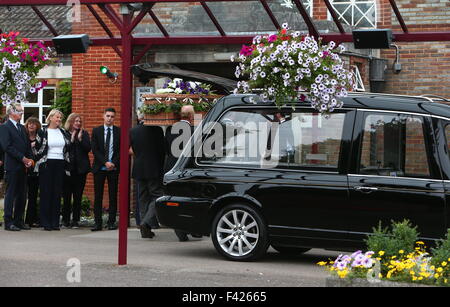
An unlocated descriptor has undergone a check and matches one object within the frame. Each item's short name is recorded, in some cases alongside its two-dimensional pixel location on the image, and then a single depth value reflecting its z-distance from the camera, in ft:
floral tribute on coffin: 46.55
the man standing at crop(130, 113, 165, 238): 49.19
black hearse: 36.45
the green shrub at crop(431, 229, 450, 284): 27.28
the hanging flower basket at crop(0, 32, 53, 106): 40.63
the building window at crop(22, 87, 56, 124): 73.92
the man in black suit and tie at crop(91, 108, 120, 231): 52.75
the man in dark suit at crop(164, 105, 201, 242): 46.14
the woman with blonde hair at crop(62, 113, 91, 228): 54.03
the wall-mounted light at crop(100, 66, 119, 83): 59.67
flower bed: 27.02
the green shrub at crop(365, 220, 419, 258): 28.99
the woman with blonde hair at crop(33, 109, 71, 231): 52.60
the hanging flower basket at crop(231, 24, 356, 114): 36.94
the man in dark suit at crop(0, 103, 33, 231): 51.90
